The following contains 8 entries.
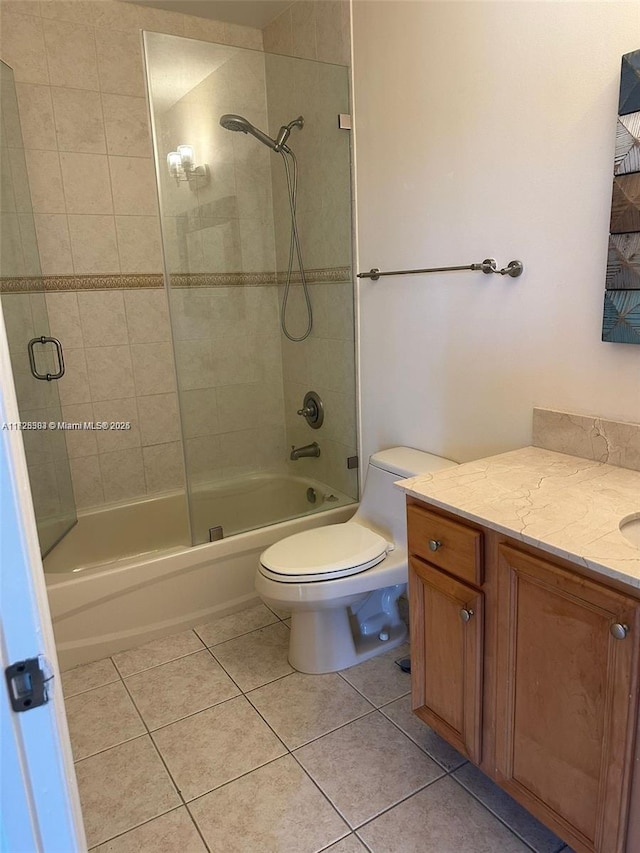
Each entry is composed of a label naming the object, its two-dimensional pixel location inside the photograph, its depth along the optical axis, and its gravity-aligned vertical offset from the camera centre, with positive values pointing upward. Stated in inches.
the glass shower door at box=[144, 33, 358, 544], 88.1 +3.4
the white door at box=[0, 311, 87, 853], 24.9 -17.7
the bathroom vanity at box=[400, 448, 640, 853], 43.4 -29.2
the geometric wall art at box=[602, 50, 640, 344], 54.7 +5.0
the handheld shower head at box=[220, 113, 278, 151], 91.7 +26.5
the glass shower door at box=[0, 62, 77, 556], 91.7 -5.4
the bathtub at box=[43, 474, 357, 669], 87.3 -42.8
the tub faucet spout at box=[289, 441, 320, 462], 111.0 -29.5
